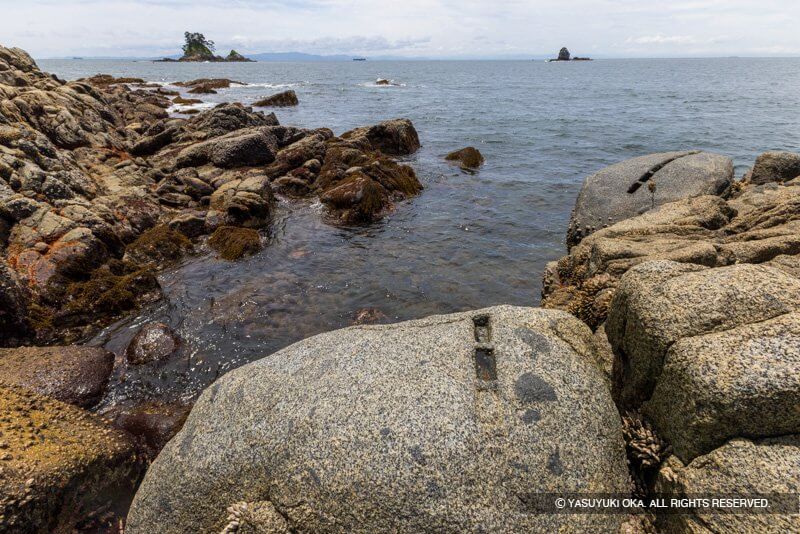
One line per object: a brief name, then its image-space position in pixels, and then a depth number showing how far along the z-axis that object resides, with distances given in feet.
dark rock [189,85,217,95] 234.99
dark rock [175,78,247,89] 261.85
